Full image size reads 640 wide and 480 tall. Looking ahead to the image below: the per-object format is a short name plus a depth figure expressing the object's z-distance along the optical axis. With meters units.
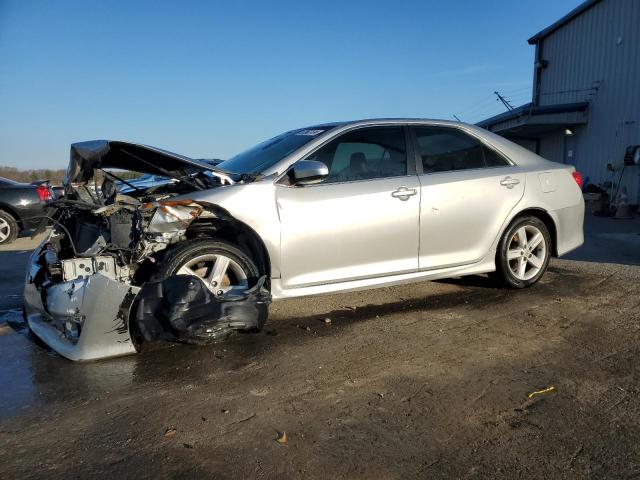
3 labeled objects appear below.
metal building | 14.80
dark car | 10.02
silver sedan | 3.57
